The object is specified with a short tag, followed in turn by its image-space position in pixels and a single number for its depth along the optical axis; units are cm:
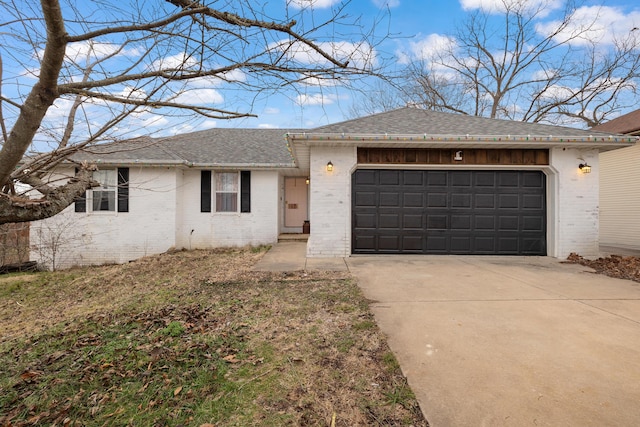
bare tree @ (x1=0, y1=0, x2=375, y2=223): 153
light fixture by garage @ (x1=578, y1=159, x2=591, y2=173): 796
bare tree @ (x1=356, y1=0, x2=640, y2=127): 1537
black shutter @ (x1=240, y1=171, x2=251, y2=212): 1116
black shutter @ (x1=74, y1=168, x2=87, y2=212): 1021
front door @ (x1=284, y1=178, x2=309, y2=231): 1354
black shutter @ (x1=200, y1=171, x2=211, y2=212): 1111
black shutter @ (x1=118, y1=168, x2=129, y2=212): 1034
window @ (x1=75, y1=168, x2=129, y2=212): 1027
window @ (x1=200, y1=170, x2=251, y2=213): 1112
